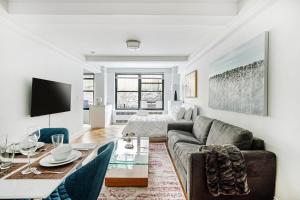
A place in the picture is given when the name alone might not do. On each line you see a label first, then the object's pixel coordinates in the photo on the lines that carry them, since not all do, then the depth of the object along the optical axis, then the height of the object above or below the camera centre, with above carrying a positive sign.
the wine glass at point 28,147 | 1.02 -0.36
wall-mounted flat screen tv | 2.31 +0.02
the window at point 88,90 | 5.90 +0.38
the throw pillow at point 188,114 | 3.49 -0.33
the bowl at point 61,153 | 1.03 -0.40
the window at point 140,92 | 5.99 +0.36
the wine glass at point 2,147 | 1.01 -0.36
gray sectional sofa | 1.33 -0.65
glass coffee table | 1.79 -0.96
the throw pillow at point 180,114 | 3.80 -0.35
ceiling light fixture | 2.82 +1.13
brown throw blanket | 1.30 -0.67
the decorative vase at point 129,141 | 2.34 -0.73
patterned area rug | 1.65 -1.12
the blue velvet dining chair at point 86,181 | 0.87 -0.51
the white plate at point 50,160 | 0.99 -0.46
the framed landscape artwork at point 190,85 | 3.71 +0.47
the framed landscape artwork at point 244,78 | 1.54 +0.32
